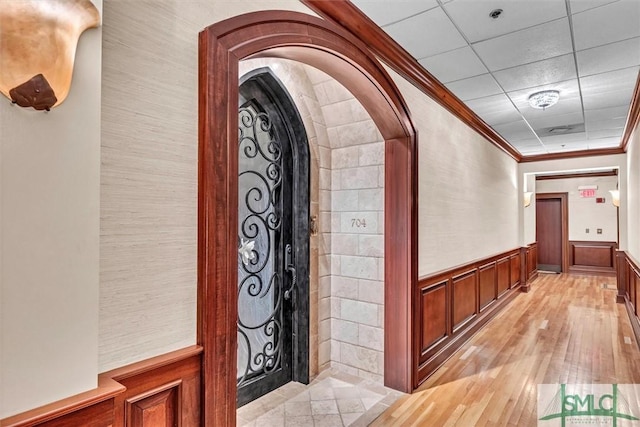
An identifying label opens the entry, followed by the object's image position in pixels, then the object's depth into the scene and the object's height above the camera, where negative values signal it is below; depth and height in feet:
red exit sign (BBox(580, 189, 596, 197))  29.98 +2.29
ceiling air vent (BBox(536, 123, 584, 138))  15.88 +4.17
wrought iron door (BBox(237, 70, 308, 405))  8.93 -0.51
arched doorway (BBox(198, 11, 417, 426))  4.46 +0.82
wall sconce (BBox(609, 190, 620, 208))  24.22 +1.62
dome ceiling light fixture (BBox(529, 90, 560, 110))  11.75 +4.11
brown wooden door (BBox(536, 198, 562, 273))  31.58 -1.15
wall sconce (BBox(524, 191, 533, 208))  24.79 +1.60
